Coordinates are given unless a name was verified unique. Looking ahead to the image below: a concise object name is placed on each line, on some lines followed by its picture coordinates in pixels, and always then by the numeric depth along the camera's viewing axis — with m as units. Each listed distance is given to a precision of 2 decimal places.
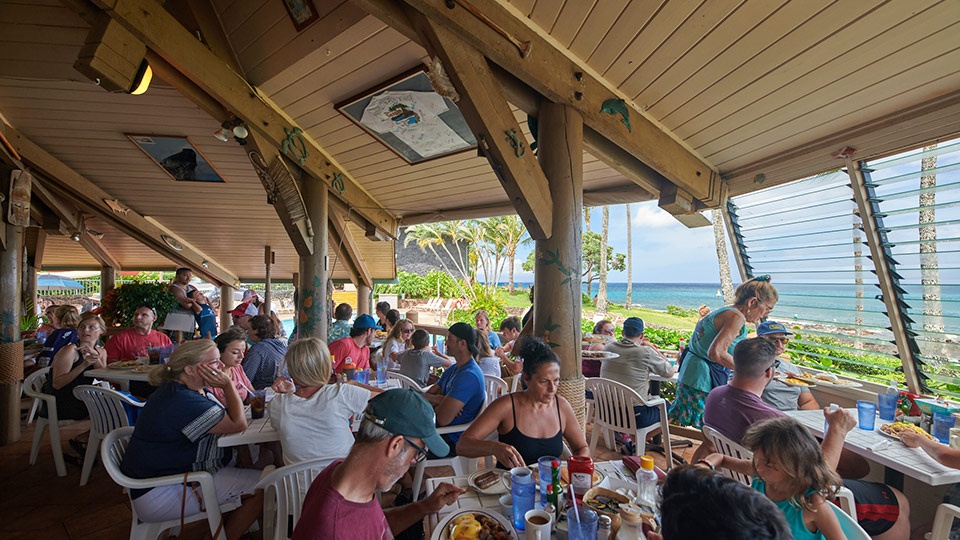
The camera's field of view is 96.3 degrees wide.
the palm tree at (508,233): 24.41
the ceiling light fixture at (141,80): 3.09
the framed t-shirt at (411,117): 3.68
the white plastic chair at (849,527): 1.38
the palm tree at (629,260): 30.03
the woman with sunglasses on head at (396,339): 5.35
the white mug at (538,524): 1.31
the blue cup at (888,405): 2.78
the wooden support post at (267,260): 8.93
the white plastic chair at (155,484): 1.95
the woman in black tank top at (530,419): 2.13
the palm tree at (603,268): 22.67
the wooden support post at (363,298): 8.89
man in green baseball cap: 1.20
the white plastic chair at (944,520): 1.83
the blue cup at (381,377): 3.51
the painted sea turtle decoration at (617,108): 2.93
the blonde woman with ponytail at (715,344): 3.06
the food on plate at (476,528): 1.33
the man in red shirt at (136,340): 4.32
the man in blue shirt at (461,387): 2.79
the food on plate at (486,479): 1.69
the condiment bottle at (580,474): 1.63
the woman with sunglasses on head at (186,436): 2.04
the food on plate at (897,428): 2.37
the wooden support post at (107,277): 9.89
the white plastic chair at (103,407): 2.98
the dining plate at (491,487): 1.66
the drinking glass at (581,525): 1.31
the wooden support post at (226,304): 10.71
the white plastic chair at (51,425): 3.46
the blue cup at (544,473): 1.63
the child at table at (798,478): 1.38
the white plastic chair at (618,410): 3.40
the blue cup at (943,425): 2.43
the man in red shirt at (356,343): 4.17
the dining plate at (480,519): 1.33
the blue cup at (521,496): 1.46
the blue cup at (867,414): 2.55
